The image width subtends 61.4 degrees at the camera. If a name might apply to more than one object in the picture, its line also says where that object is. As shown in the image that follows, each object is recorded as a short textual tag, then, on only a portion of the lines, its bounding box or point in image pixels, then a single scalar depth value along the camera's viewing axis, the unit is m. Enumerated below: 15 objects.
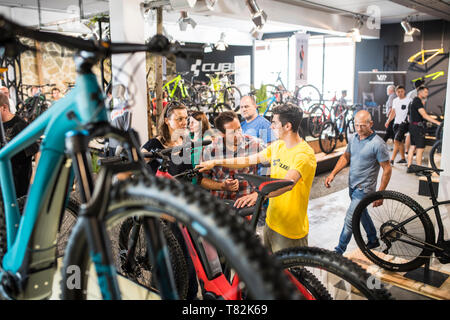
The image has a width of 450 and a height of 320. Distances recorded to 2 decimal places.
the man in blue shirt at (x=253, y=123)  4.59
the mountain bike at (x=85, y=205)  0.68
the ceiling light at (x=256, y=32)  6.77
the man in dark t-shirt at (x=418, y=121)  7.24
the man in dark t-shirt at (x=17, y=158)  2.83
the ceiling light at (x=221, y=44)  10.52
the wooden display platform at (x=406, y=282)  2.74
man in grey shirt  3.74
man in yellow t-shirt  2.58
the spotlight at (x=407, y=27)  9.22
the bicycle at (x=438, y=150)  7.00
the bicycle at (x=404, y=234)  3.36
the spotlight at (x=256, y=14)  5.87
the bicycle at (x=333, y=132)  8.80
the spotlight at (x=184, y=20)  7.58
